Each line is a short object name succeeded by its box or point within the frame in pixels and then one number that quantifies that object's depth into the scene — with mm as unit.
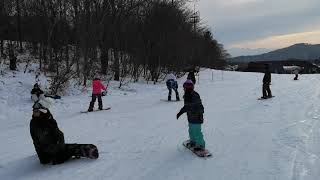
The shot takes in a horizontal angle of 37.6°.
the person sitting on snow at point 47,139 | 8602
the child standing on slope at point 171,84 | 21247
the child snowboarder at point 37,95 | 8798
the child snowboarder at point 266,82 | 20969
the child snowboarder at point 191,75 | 20772
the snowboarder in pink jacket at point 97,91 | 17734
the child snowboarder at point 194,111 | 9281
